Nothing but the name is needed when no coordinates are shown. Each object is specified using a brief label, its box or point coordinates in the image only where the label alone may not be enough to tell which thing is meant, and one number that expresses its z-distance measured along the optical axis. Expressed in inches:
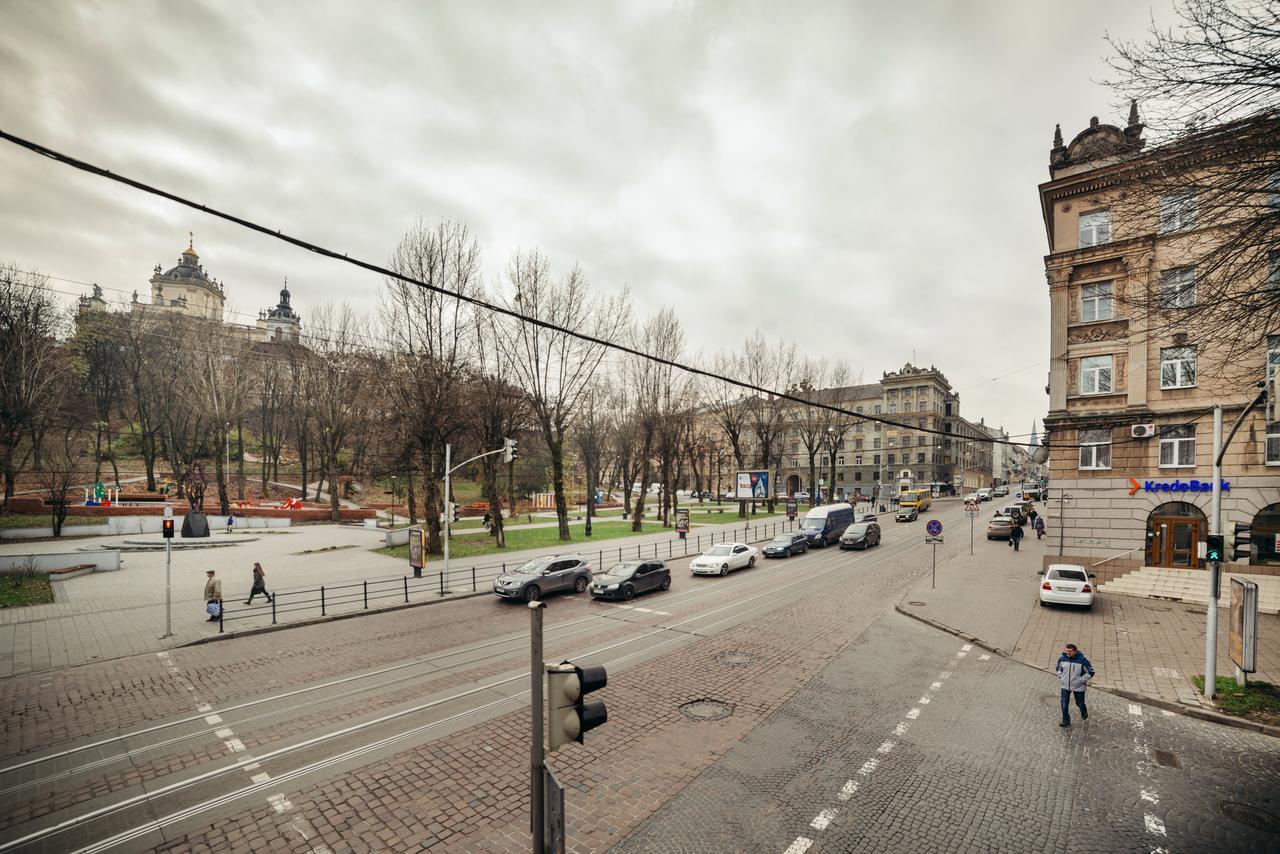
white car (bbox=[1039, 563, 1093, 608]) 649.6
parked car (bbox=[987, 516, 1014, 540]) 1360.7
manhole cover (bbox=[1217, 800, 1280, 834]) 245.4
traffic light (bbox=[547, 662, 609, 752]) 162.4
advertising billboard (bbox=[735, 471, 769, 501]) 1380.0
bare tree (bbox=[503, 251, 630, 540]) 1256.8
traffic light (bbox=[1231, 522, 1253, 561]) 724.0
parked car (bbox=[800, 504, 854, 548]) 1323.8
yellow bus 2084.4
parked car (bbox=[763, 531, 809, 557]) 1156.9
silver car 741.9
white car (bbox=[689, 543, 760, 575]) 957.8
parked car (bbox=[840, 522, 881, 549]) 1235.9
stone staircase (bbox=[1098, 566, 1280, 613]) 679.8
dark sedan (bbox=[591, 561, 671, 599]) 746.2
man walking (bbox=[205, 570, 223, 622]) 605.3
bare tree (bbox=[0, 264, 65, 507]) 1259.8
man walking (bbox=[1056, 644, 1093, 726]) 348.5
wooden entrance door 773.3
